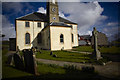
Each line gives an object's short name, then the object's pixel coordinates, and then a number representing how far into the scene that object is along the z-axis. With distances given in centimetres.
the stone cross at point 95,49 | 790
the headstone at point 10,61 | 680
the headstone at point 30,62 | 471
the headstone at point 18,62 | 562
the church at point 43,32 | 1839
